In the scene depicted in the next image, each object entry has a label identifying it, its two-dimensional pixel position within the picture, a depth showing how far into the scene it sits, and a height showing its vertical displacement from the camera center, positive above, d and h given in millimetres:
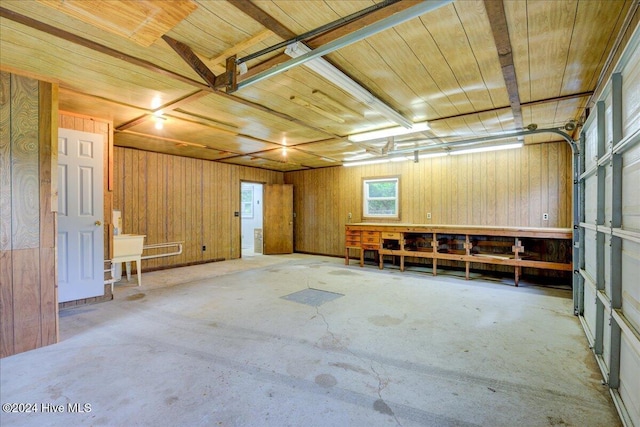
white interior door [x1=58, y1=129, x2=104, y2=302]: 3545 -31
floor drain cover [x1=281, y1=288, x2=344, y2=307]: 3907 -1185
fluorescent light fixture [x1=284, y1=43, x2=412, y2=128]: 2188 +1217
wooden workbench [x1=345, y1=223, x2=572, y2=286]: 4711 -604
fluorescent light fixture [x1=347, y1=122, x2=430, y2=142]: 4242 +1247
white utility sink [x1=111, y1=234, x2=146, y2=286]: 4336 -532
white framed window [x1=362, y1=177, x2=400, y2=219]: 6996 +384
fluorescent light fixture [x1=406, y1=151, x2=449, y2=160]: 6139 +1247
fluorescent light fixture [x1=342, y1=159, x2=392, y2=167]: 6976 +1264
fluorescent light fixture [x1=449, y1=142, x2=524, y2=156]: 5363 +1244
